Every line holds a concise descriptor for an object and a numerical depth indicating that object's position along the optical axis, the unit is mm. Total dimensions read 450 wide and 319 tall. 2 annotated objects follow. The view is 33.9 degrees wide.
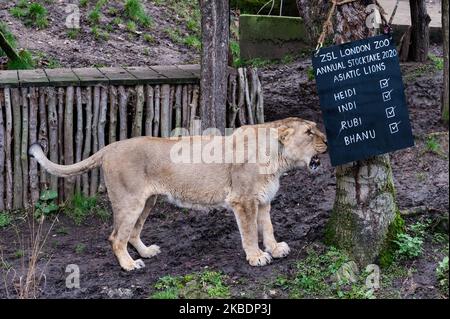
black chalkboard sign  5770
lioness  6664
